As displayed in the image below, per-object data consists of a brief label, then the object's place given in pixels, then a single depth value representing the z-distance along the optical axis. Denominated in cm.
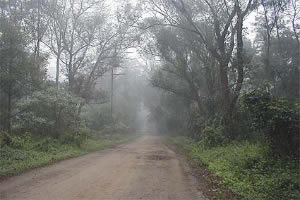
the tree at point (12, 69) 1781
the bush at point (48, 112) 1803
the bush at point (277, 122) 952
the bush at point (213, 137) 1750
